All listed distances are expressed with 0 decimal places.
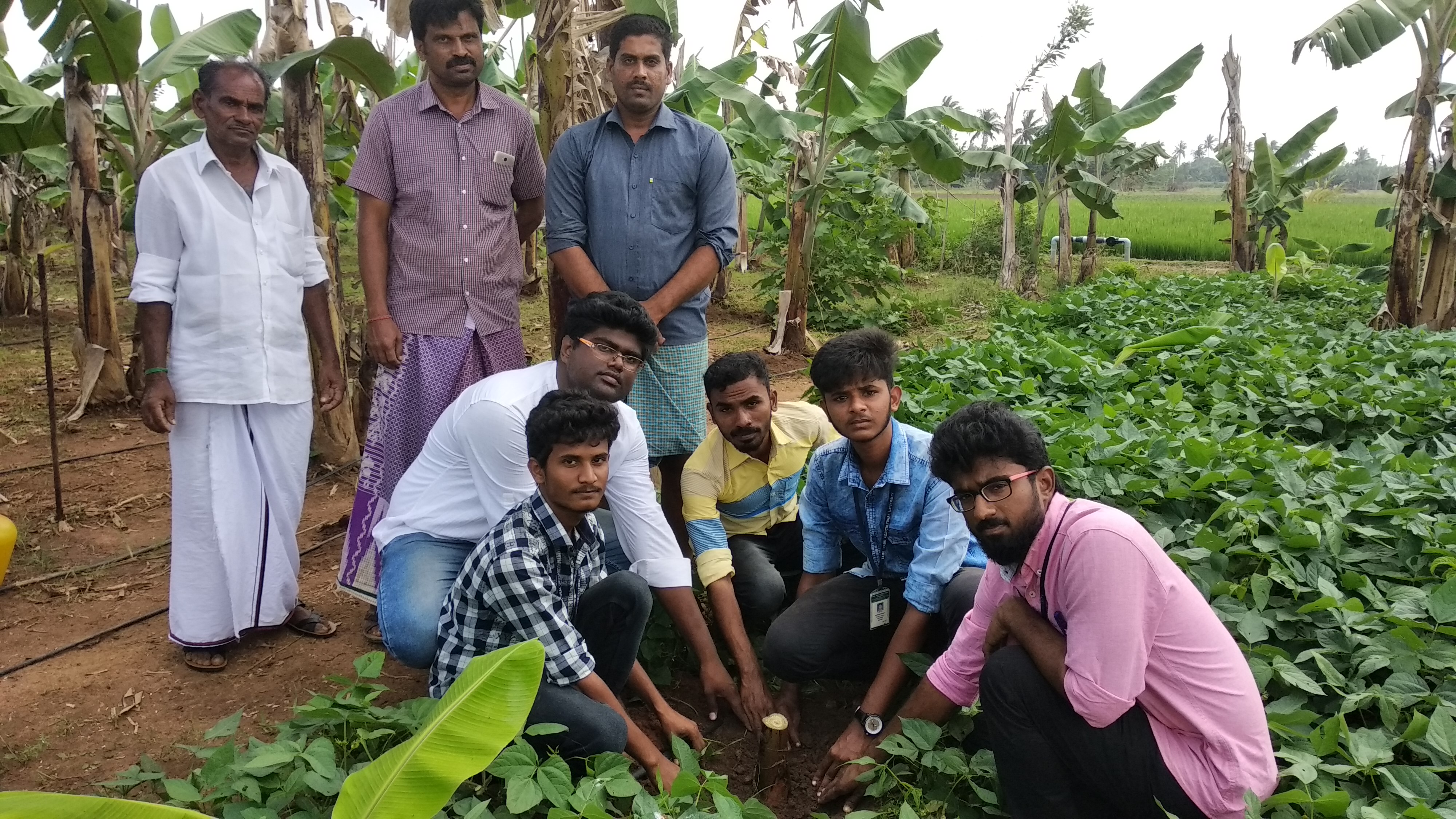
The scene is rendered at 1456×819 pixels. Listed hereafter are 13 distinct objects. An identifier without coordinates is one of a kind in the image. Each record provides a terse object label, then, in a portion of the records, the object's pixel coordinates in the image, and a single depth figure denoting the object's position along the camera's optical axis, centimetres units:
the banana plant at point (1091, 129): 1048
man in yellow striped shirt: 300
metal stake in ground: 410
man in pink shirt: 197
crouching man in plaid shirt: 237
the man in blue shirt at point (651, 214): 347
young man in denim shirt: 282
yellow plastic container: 332
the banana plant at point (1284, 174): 1229
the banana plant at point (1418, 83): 724
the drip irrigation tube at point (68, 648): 331
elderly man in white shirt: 311
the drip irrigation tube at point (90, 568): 397
